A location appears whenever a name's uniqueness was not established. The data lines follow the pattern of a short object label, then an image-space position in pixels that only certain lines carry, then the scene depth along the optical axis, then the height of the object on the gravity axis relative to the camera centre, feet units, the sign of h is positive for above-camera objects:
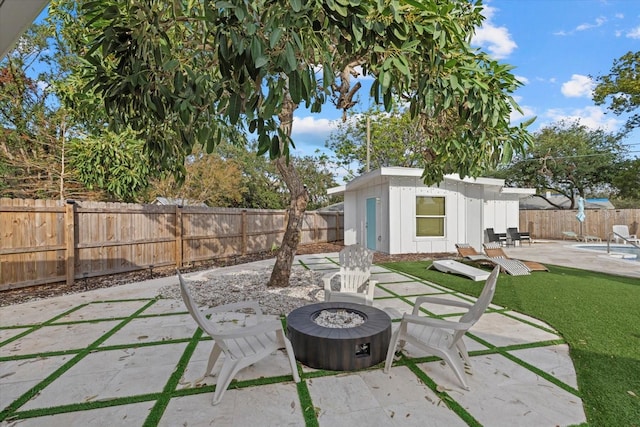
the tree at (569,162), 69.56 +12.78
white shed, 33.35 +0.50
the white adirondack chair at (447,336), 8.22 -3.65
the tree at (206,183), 54.49 +6.17
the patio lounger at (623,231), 42.59 -2.10
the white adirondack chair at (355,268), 15.94 -2.77
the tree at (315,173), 83.87 +11.82
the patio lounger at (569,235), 50.68 -3.21
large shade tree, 4.77 +2.98
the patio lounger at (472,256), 25.45 -3.57
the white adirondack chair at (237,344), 7.68 -3.71
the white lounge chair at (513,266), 22.99 -3.88
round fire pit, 8.80 -3.76
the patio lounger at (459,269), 21.18 -3.99
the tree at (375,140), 61.67 +16.55
